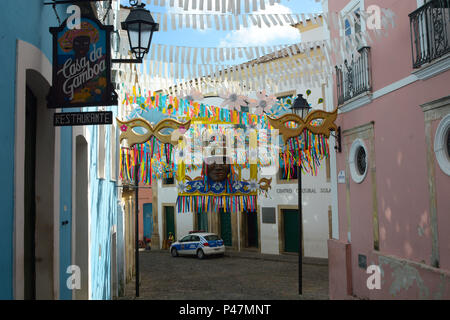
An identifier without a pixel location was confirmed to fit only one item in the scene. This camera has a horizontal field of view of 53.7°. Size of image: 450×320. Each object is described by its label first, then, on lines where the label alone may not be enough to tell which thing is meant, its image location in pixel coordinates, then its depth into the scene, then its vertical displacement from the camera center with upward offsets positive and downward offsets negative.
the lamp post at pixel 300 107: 11.51 +2.19
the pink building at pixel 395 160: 7.05 +0.58
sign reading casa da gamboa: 4.16 +1.23
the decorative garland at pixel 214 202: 12.76 -0.23
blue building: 3.47 +0.21
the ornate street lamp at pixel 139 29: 5.45 +2.07
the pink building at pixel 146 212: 31.03 -1.14
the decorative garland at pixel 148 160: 11.38 +0.97
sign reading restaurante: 4.46 +0.80
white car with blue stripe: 21.52 -2.45
